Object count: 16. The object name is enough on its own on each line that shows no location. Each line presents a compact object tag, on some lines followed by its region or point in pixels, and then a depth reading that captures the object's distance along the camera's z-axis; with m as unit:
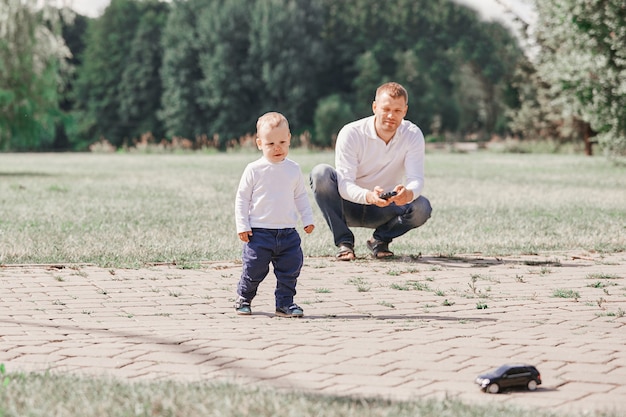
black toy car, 7.06
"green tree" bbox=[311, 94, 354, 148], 107.78
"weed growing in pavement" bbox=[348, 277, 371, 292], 12.26
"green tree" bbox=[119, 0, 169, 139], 129.47
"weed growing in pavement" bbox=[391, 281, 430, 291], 12.29
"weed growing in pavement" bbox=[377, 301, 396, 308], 11.08
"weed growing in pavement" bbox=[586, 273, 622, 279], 13.20
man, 14.20
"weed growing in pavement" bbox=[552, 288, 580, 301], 11.64
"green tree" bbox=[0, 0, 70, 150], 45.91
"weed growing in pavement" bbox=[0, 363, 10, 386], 6.90
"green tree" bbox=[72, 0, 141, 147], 131.49
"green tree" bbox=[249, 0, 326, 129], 114.30
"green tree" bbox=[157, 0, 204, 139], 121.83
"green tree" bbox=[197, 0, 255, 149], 118.01
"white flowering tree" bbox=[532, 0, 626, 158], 42.57
